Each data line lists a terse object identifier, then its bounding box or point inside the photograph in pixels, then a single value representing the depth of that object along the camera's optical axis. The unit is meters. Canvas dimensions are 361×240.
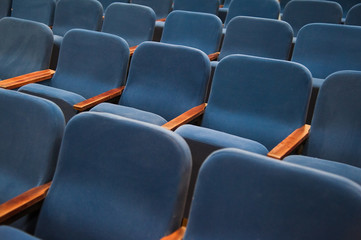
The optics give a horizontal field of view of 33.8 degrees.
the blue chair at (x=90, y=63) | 3.86
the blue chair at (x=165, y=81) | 3.56
